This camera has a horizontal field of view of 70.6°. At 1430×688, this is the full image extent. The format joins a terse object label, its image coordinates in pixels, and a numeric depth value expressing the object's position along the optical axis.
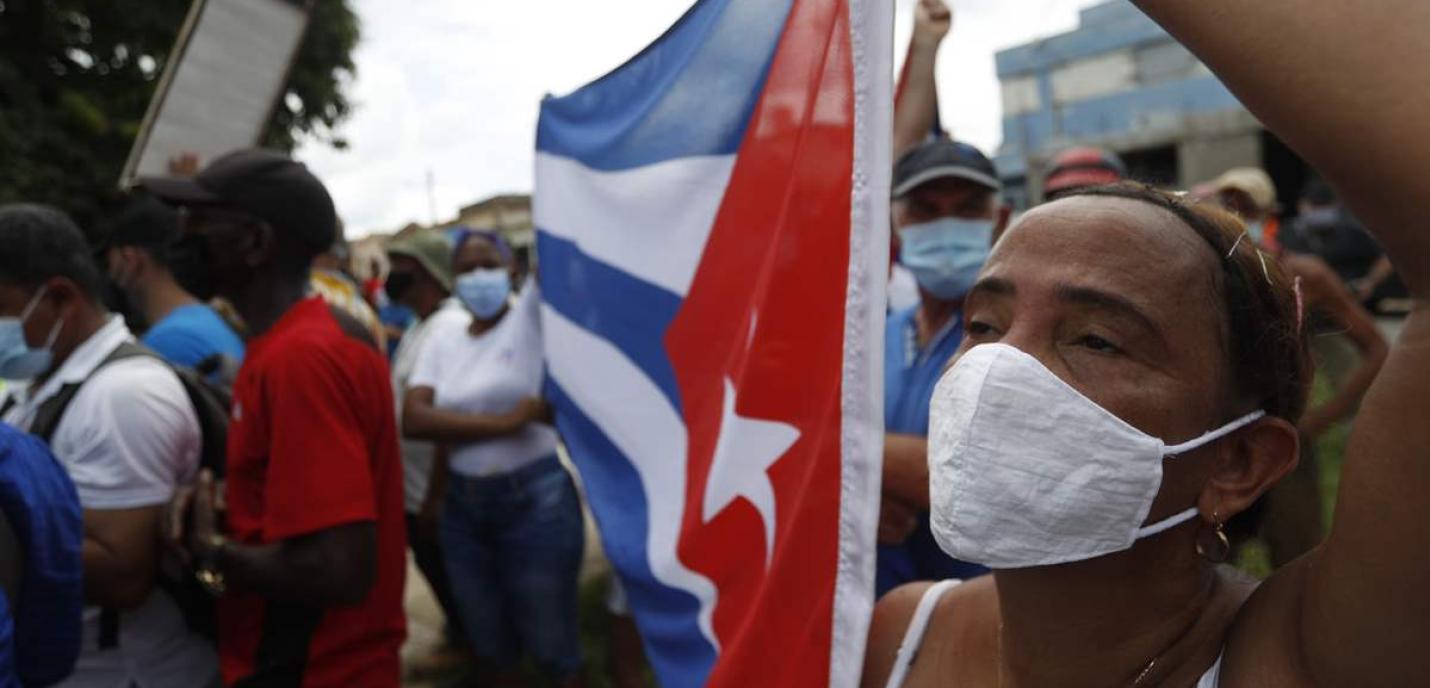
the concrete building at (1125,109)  19.30
